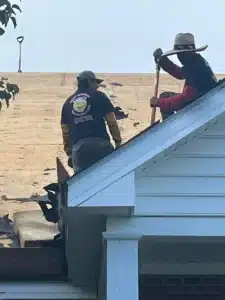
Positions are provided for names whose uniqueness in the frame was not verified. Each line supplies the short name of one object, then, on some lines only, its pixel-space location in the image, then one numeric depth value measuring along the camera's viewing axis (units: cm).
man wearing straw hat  802
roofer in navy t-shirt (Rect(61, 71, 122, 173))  846
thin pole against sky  2182
